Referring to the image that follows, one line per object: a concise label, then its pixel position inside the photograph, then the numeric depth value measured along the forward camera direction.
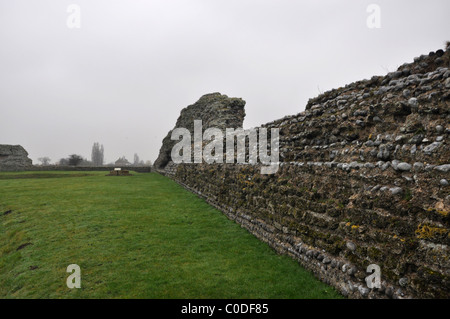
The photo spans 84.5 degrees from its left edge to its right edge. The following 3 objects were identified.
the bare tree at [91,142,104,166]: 124.24
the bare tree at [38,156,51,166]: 130.70
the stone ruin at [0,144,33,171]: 33.69
